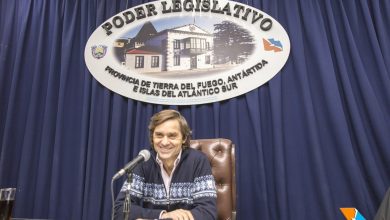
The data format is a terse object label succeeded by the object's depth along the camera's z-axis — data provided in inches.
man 58.7
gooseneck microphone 42.0
